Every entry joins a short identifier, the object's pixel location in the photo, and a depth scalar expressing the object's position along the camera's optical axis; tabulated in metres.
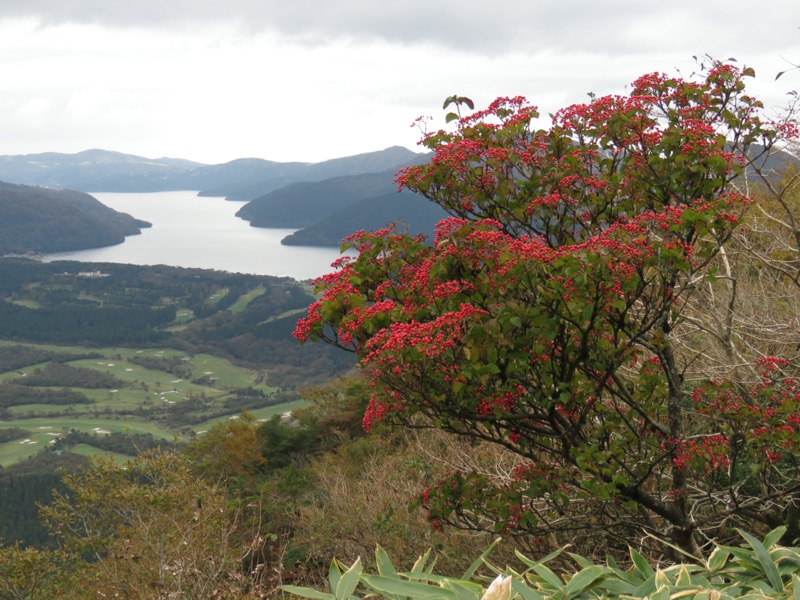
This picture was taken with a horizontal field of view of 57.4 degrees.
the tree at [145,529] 6.86
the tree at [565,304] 3.65
